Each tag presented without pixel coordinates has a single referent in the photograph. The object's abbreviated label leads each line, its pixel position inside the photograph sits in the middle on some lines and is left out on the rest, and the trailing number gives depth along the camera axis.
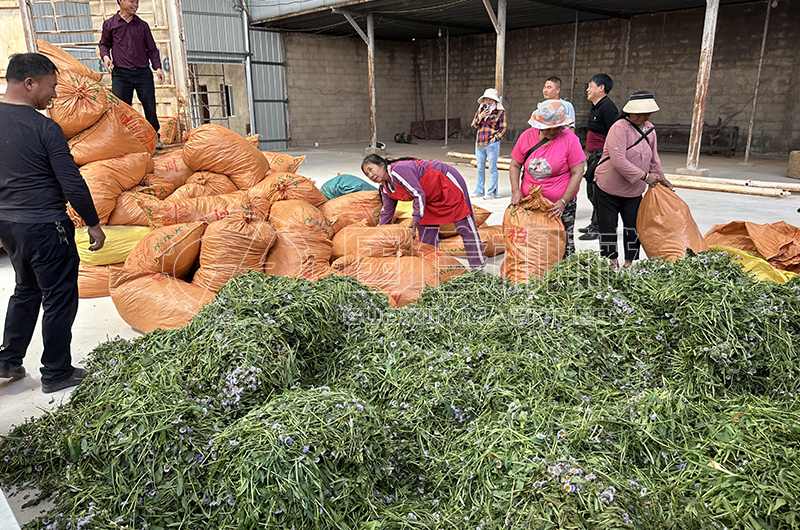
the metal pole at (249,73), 12.62
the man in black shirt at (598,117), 4.12
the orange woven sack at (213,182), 4.15
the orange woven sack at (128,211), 3.63
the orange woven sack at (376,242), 3.48
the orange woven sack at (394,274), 3.01
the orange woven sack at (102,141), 3.73
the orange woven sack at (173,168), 4.26
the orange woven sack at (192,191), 3.98
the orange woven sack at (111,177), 3.54
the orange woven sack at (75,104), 3.64
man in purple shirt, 4.52
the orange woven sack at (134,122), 3.96
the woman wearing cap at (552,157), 3.12
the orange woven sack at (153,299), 2.94
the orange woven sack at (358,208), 4.14
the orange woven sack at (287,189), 4.02
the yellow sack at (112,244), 3.53
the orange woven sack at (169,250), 3.10
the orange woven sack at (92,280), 3.56
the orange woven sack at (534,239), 3.05
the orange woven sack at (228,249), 3.10
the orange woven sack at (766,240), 3.32
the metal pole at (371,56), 11.40
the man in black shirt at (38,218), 2.26
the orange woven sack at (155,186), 3.96
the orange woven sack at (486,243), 3.99
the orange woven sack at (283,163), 4.79
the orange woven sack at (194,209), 3.64
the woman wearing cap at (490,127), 6.47
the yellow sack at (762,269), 2.97
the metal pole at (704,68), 7.38
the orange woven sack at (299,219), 3.47
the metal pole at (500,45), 9.04
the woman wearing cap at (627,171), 3.24
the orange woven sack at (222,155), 4.22
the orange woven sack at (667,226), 3.23
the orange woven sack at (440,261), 3.35
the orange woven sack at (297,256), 3.27
